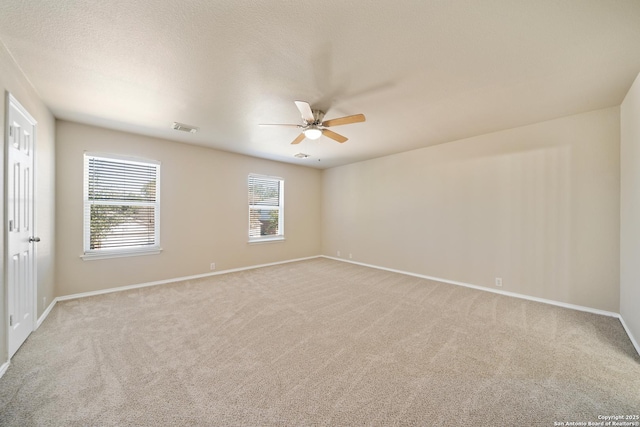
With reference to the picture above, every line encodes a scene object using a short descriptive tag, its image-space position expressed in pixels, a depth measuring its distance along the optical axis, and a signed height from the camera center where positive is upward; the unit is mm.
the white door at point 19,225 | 1981 -125
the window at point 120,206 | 3570 +85
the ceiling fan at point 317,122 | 2469 +1036
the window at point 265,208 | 5445 +105
